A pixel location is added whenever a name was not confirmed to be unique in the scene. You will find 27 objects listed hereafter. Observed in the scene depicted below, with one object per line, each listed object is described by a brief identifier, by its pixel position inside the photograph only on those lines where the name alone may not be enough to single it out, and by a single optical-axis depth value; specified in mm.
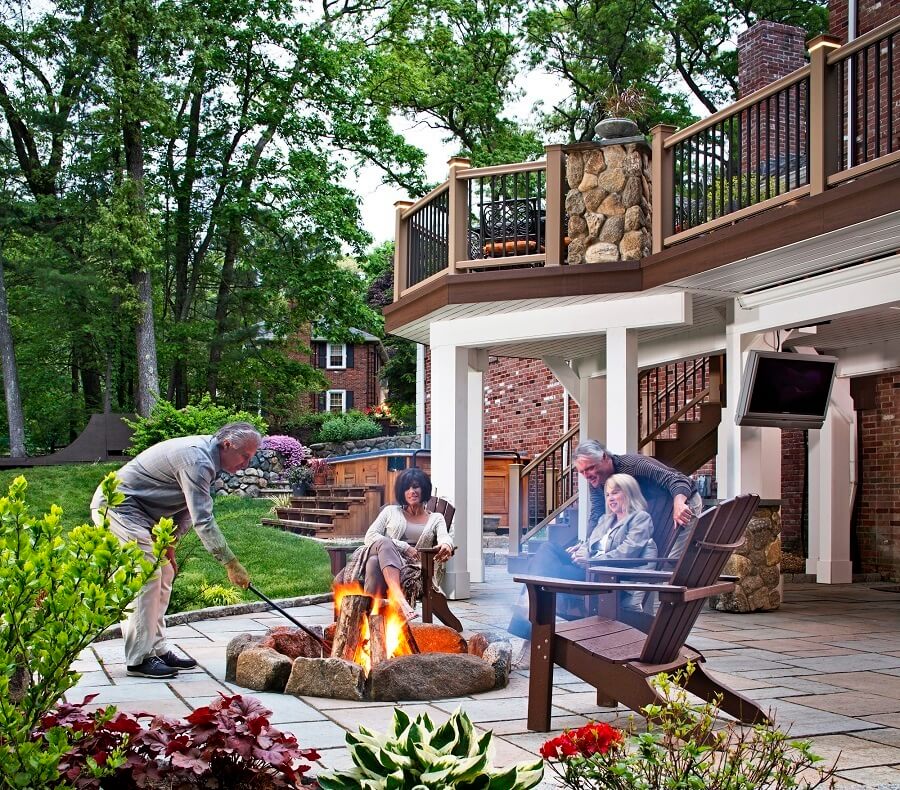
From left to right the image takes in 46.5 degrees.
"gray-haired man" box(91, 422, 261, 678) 5656
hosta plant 2516
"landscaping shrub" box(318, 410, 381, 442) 25656
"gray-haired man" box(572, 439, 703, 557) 6223
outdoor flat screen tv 8750
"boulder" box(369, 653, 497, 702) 5242
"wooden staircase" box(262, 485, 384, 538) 16734
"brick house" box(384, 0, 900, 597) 7121
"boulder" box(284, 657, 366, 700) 5246
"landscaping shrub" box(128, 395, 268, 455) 16609
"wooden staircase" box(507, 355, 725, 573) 11422
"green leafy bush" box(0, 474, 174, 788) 2289
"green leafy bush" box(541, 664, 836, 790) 2578
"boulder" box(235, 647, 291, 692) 5430
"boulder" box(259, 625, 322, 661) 5945
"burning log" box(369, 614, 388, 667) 5615
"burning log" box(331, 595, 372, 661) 5719
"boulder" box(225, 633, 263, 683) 5691
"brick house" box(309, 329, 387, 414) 34625
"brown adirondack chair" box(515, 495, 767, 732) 4305
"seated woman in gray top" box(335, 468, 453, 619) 6340
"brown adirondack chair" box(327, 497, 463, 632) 7133
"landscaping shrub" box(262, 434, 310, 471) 22547
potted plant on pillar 9031
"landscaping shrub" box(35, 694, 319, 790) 2783
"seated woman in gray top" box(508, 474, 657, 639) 6090
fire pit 5266
